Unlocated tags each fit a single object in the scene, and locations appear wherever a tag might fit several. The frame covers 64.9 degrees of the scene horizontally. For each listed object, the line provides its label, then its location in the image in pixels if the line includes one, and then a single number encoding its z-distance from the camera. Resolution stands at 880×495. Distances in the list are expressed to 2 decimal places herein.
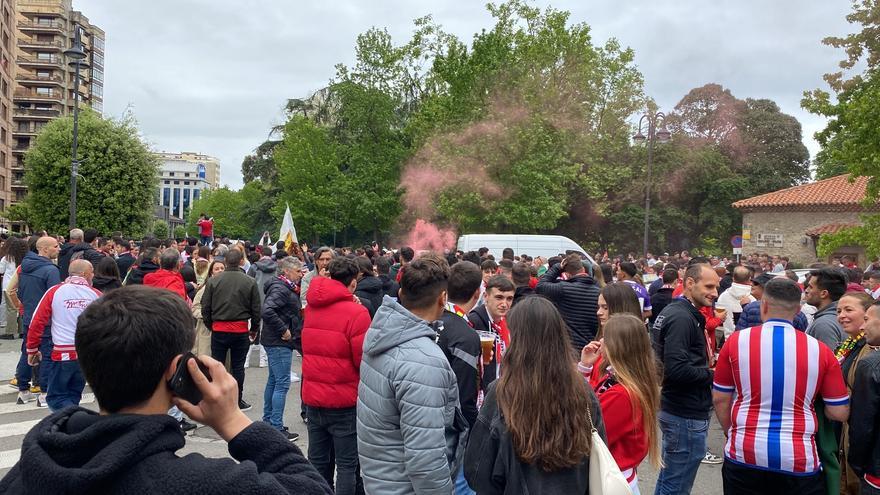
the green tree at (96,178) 29.34
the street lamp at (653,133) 27.33
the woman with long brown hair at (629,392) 3.19
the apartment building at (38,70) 83.50
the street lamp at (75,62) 17.44
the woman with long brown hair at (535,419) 2.71
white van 17.98
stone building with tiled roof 35.31
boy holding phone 1.45
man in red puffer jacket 4.79
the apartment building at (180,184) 194.62
